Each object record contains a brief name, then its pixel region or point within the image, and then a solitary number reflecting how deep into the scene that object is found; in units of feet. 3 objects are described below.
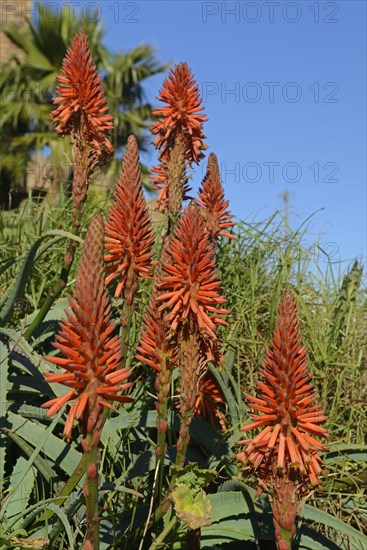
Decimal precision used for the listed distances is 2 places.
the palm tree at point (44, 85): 50.93
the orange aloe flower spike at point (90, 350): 4.96
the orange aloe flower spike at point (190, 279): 6.60
